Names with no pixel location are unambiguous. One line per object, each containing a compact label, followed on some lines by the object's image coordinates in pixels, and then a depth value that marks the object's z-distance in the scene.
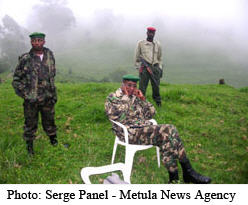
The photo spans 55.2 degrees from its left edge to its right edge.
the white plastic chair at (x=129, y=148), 4.22
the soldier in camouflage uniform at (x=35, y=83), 5.05
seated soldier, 4.04
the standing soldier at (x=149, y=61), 8.42
